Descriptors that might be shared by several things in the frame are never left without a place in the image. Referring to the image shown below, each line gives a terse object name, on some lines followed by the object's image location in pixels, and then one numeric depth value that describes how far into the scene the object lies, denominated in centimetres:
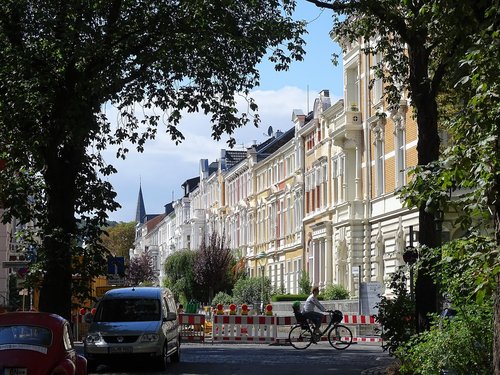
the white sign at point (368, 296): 3847
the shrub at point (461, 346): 1352
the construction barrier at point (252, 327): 3697
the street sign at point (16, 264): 3359
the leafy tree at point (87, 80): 2239
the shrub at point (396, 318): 1948
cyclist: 3284
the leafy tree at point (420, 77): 1811
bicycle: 3281
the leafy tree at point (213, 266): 8162
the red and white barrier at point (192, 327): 3872
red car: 1473
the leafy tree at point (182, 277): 8500
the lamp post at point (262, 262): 6718
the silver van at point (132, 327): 2294
